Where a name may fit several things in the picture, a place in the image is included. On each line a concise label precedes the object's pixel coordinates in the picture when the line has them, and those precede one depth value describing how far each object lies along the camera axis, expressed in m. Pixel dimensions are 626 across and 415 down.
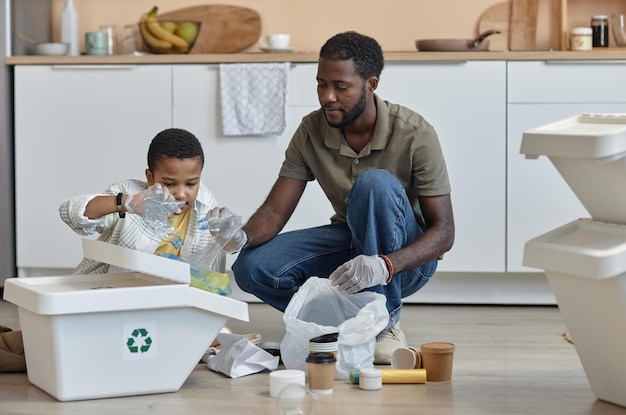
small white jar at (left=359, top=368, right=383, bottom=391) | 2.31
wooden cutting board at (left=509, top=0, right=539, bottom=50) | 4.07
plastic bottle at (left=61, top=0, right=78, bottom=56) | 4.12
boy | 2.36
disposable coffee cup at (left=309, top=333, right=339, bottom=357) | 2.31
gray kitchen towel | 3.70
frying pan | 3.70
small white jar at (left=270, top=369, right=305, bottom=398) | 2.20
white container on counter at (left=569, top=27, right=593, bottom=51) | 3.82
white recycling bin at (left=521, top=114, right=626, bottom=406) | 1.98
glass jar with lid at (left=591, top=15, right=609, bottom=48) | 3.90
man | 2.61
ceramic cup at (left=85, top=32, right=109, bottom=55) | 3.94
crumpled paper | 2.46
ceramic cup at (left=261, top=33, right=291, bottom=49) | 3.84
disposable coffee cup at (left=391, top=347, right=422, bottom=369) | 2.43
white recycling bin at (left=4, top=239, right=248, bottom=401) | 2.13
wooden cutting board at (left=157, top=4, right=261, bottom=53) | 4.20
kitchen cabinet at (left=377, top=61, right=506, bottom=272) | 3.68
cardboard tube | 2.36
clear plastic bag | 2.43
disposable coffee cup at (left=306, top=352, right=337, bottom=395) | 2.27
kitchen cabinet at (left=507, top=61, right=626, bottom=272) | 3.63
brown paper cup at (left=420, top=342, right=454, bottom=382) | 2.37
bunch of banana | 3.92
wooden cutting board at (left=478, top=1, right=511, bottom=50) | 4.09
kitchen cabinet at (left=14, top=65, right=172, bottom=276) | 3.80
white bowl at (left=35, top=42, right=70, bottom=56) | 3.90
